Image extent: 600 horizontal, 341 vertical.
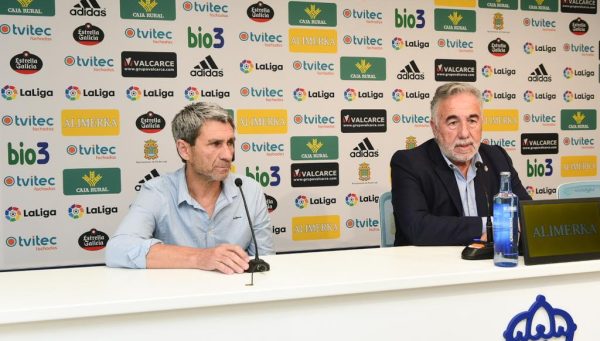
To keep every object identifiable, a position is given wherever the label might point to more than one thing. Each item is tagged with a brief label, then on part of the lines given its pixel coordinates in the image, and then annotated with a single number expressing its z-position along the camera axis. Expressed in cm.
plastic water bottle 160
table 128
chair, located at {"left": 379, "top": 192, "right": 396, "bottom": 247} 243
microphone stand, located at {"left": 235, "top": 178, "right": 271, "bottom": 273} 159
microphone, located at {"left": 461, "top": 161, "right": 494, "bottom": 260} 172
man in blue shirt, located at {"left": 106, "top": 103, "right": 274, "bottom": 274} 218
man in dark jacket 232
